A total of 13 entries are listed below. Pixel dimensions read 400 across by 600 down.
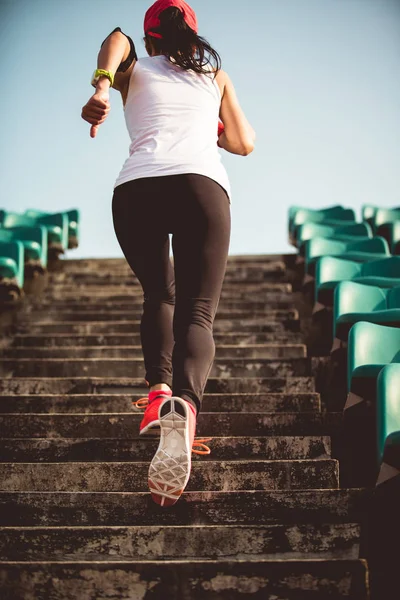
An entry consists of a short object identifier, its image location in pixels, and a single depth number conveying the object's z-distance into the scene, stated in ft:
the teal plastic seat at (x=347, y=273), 15.93
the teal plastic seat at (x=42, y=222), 26.39
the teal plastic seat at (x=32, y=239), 21.99
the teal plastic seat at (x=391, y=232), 25.16
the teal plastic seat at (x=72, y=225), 28.81
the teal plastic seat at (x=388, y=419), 7.78
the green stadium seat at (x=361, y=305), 12.58
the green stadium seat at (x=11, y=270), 19.33
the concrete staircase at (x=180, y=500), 6.49
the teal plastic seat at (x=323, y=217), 28.73
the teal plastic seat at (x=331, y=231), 25.05
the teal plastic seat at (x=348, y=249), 20.04
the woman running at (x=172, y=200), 7.31
